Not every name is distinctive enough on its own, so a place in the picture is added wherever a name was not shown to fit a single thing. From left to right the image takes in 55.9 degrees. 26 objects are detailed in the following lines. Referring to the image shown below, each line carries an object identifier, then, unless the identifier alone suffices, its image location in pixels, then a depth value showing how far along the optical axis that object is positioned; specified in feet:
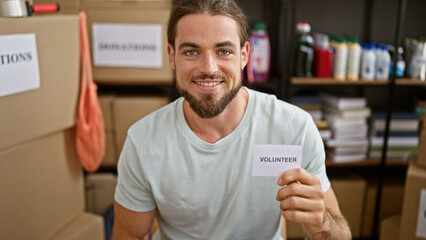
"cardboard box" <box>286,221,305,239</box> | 7.30
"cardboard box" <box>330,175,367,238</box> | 7.11
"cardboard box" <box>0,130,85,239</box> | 4.13
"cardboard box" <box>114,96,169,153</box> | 6.56
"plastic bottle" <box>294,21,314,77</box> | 6.76
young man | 3.45
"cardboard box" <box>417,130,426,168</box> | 5.51
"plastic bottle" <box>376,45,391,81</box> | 6.73
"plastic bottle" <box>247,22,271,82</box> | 6.80
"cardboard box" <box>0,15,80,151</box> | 4.02
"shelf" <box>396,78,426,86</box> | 6.78
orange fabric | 5.04
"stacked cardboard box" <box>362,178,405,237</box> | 7.24
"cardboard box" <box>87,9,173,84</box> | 6.28
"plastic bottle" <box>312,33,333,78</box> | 6.75
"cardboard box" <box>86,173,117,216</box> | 6.89
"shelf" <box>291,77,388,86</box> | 6.75
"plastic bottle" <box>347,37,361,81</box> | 6.70
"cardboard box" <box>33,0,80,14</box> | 6.17
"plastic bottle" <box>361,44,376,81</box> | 6.71
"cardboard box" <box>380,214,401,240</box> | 5.91
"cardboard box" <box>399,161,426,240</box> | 5.38
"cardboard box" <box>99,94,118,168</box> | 6.63
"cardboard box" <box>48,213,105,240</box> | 4.96
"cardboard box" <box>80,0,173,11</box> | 6.26
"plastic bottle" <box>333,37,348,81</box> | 6.68
